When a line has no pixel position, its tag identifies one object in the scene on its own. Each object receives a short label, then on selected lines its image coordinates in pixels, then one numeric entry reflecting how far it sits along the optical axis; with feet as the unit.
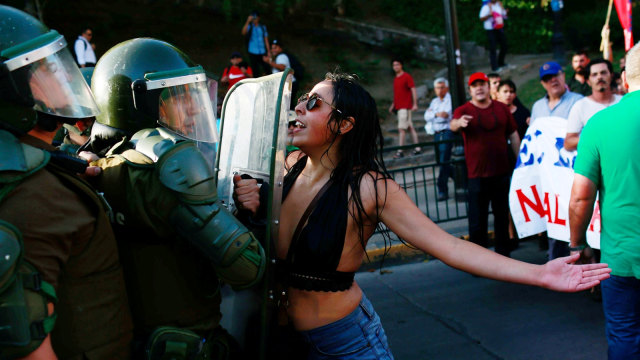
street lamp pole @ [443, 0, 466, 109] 26.96
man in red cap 19.06
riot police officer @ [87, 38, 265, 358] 5.52
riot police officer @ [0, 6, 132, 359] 4.46
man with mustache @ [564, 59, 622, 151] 15.06
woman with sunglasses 6.55
